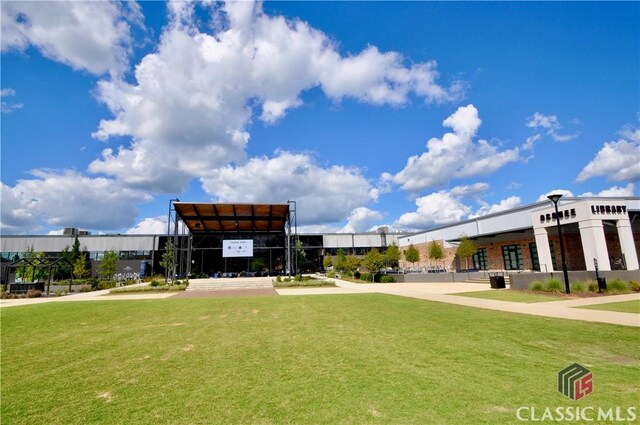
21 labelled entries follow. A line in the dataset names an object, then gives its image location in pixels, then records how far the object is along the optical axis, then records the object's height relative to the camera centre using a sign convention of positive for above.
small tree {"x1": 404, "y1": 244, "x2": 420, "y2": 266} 46.00 +0.44
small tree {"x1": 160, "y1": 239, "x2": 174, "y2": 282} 42.22 +1.57
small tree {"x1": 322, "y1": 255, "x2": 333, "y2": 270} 59.50 -0.06
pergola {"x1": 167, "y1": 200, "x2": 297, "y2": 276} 41.34 +6.94
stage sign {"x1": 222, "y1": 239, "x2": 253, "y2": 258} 43.56 +2.42
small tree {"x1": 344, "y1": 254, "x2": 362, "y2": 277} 45.66 -0.62
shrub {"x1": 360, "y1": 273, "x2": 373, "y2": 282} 35.35 -1.95
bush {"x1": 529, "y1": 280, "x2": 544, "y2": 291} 18.02 -1.92
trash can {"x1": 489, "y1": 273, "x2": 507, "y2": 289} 21.91 -1.93
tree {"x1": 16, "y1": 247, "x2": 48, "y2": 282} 38.10 +0.10
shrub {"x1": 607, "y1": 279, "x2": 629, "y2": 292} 16.88 -1.98
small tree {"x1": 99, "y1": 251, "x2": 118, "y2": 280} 39.16 +0.87
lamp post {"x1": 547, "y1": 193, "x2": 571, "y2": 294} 15.88 -0.72
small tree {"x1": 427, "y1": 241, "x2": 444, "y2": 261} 42.58 +0.70
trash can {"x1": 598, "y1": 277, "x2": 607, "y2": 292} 16.78 -1.86
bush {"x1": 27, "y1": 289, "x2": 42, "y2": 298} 23.47 -1.47
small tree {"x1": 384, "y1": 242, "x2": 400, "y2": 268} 43.67 +0.60
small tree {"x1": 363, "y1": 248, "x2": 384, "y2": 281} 37.59 -0.25
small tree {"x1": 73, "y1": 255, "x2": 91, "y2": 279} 39.44 +0.81
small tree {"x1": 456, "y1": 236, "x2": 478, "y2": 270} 36.62 +0.88
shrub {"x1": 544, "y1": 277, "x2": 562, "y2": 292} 17.20 -1.82
